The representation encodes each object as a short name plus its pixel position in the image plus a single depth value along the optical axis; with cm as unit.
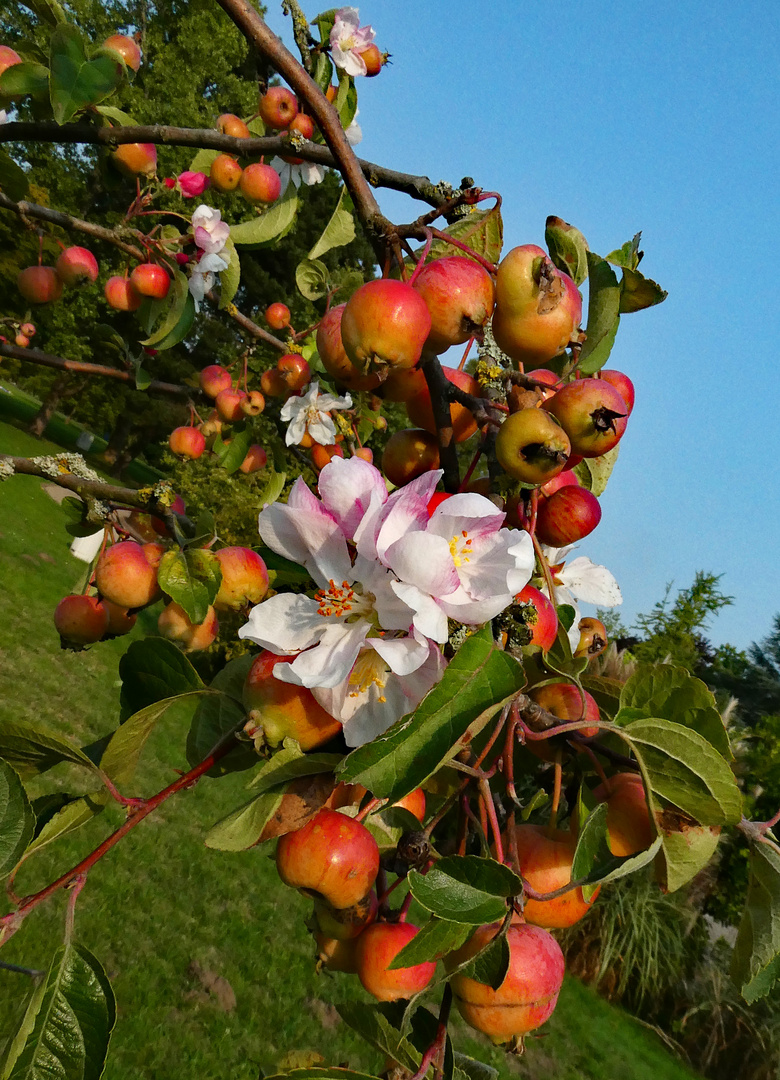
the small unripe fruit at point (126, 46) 68
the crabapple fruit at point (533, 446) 25
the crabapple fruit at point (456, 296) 28
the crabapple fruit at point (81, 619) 47
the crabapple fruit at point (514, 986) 27
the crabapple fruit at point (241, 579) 36
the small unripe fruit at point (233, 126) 72
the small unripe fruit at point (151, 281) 71
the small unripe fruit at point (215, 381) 214
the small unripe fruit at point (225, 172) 70
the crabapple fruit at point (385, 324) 26
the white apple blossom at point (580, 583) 36
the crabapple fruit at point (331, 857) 27
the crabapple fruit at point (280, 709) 25
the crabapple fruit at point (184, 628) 39
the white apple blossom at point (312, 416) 74
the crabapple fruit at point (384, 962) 29
